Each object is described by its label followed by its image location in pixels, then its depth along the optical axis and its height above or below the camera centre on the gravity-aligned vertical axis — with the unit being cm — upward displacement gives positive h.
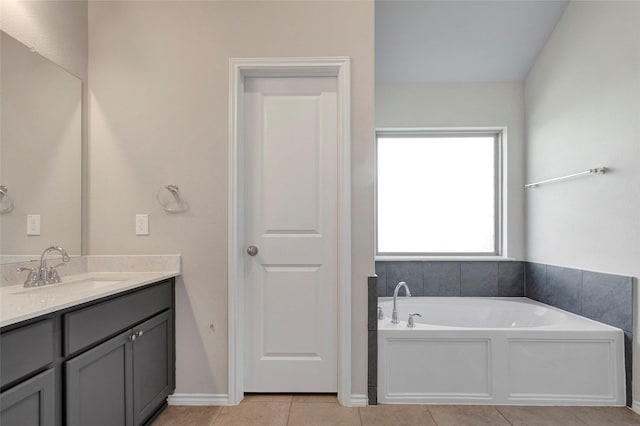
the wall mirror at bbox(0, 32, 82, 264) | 172 +31
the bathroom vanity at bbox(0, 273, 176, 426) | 118 -54
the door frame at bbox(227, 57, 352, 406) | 221 +4
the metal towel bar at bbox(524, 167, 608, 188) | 234 +28
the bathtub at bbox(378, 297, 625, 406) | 219 -89
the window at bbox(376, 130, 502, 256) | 337 +21
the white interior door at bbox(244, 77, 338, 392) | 233 -12
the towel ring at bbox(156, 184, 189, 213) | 226 +8
